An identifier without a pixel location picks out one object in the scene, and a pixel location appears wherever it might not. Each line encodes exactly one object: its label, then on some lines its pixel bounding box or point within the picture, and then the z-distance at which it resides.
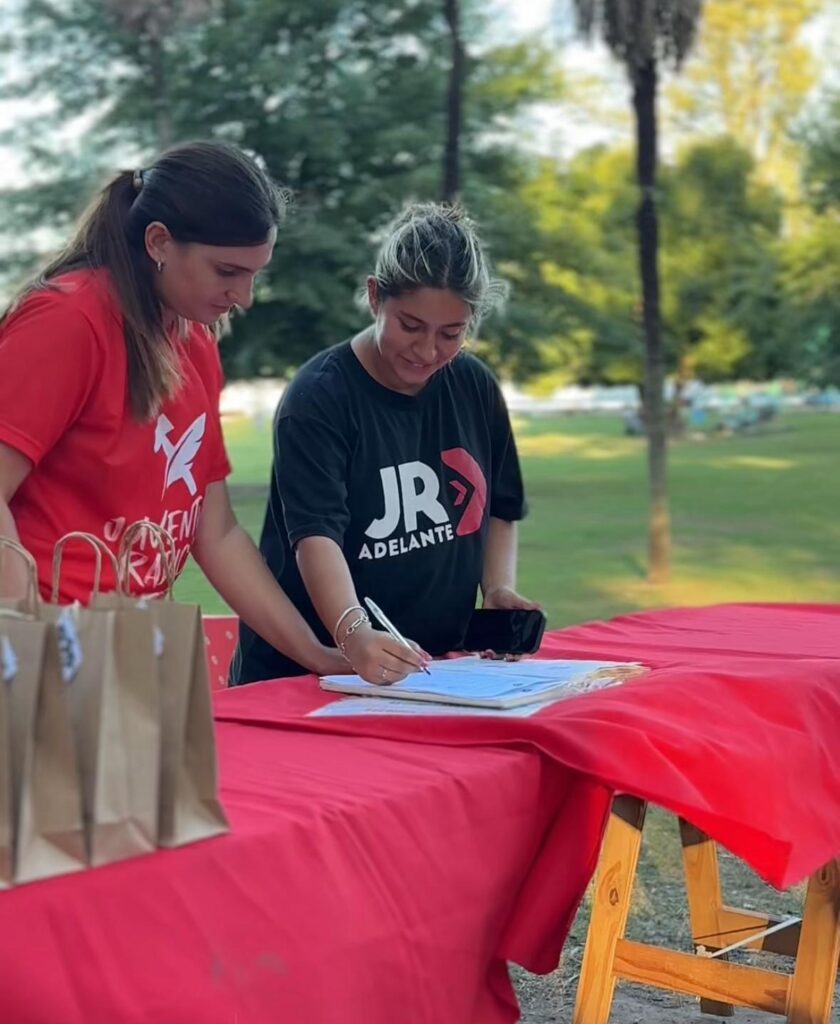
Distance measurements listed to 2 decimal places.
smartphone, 2.86
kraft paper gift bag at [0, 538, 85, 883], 1.50
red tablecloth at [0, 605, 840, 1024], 1.55
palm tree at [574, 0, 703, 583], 14.84
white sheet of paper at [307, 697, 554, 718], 2.27
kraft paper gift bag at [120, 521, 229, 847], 1.62
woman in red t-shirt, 2.27
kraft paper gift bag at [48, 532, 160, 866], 1.55
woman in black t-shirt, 2.76
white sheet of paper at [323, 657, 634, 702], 2.38
